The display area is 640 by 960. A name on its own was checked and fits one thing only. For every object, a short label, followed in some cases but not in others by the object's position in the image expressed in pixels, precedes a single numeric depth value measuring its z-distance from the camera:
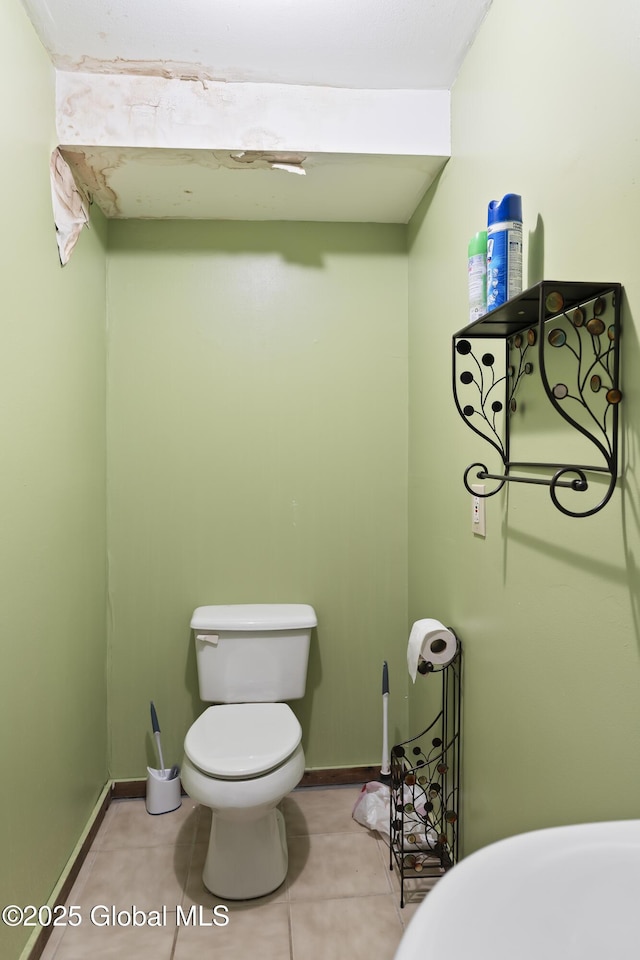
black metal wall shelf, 0.90
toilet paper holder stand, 1.68
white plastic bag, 1.98
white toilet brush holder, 2.09
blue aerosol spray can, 1.11
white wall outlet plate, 1.50
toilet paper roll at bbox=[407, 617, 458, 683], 1.63
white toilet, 1.60
